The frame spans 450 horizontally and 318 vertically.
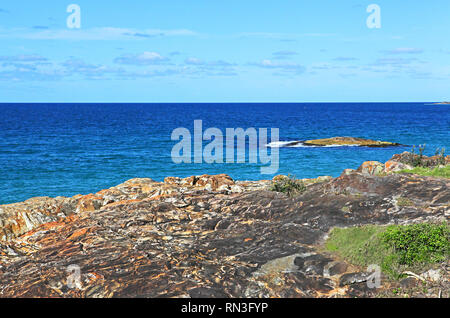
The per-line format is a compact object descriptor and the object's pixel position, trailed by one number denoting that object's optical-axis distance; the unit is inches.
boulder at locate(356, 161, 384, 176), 927.7
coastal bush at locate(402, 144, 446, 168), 892.6
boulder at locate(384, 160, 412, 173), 867.4
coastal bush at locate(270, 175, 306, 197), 689.8
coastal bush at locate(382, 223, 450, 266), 461.1
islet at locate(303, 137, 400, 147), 2401.7
